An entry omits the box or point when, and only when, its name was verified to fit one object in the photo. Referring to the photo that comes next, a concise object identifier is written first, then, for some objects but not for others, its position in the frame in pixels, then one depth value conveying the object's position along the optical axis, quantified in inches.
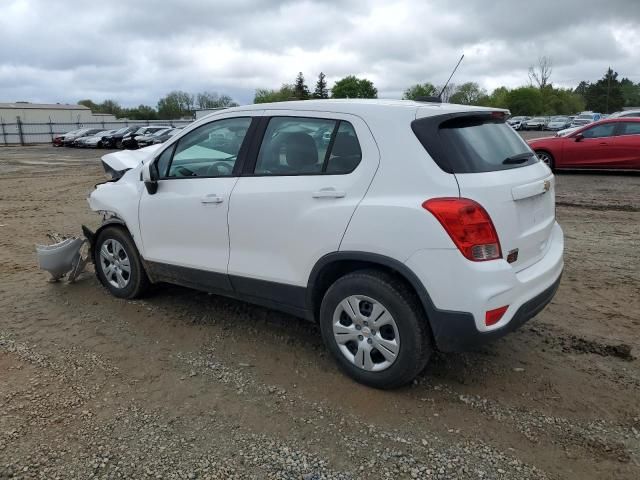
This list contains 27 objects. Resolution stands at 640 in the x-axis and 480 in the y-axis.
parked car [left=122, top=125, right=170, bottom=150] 1211.7
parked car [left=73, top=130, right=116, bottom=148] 1376.7
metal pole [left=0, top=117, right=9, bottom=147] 1764.3
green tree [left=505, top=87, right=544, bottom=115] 3577.8
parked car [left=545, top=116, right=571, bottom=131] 1943.9
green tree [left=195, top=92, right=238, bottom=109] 3479.3
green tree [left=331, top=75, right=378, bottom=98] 3345.0
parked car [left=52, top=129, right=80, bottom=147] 1521.9
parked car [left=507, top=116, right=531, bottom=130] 2173.5
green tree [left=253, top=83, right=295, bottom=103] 3264.0
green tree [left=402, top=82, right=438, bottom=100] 2622.8
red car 503.5
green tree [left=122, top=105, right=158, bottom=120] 3537.4
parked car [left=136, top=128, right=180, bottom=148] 1134.5
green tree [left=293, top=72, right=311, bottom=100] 3120.6
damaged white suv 115.5
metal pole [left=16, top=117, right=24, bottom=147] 1776.6
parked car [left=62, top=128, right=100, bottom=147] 1494.3
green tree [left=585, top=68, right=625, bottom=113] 3705.7
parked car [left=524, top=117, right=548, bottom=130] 2150.8
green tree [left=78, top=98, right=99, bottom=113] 3874.8
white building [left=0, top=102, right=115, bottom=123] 2753.4
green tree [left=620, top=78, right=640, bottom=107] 3958.9
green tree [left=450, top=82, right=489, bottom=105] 3671.3
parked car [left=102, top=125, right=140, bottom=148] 1358.4
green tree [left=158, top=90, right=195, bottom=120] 3481.8
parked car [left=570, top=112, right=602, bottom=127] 1823.9
